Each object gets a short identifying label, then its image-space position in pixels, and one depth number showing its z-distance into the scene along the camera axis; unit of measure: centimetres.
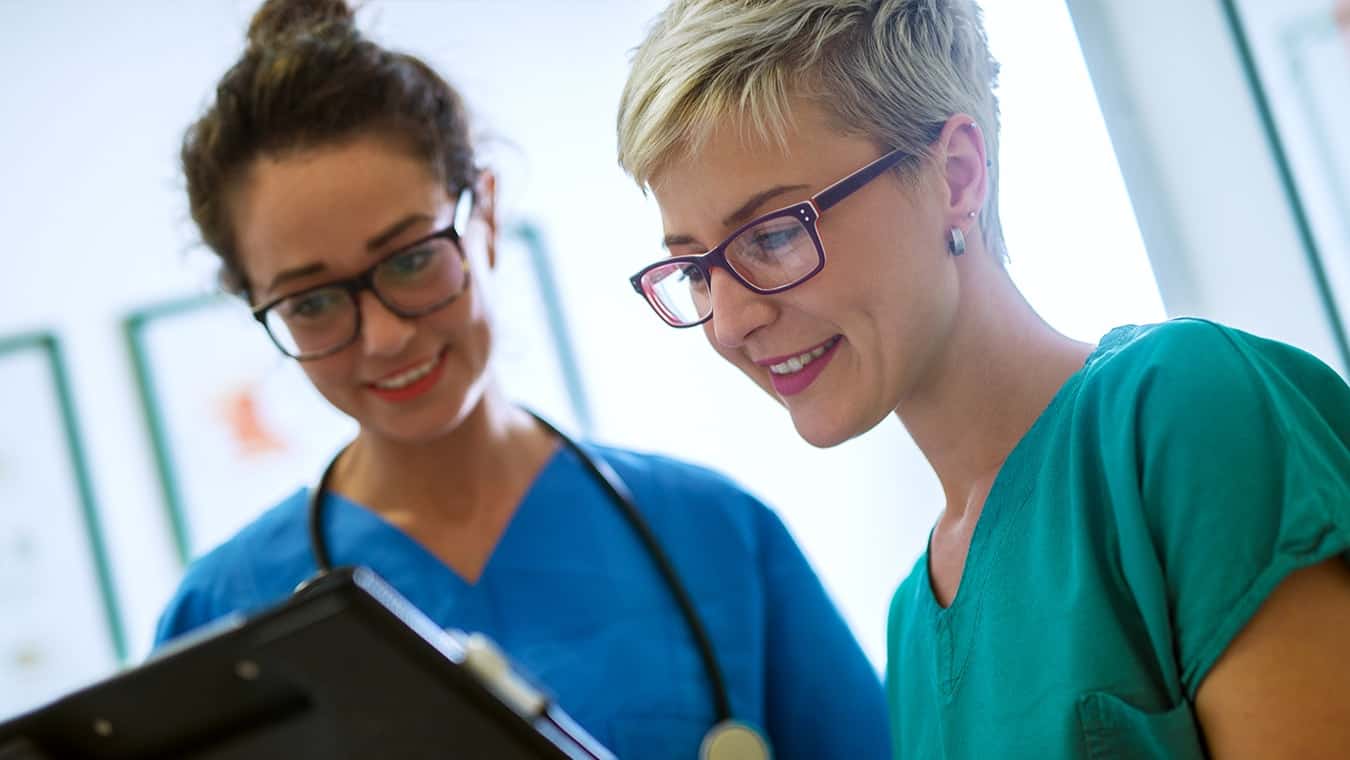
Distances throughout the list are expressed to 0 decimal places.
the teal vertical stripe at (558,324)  260
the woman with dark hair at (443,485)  118
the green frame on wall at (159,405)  245
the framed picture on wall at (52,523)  239
